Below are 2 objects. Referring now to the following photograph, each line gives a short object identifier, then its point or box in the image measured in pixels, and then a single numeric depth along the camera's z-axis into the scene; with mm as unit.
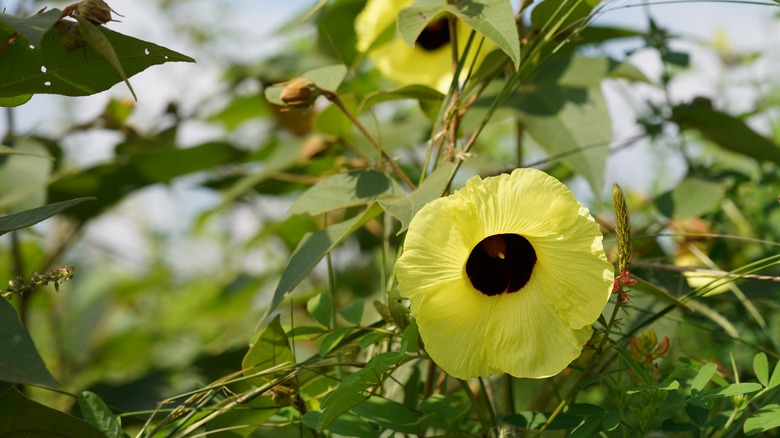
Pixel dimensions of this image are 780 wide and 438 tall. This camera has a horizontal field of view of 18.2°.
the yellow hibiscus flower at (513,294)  1174
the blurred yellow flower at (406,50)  1495
